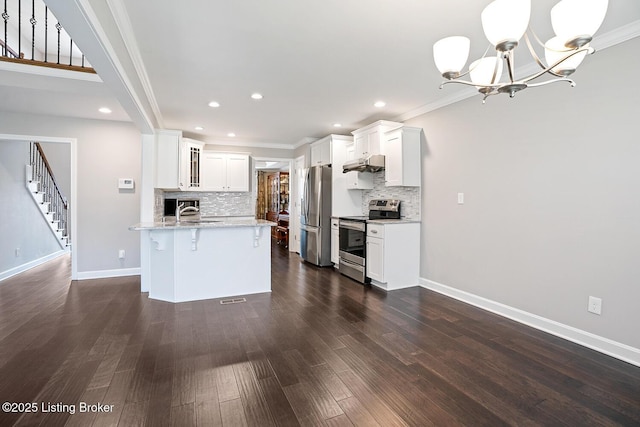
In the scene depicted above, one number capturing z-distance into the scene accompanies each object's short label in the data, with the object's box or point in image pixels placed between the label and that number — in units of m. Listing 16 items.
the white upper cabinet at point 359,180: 4.99
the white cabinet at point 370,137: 4.45
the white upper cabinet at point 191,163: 5.27
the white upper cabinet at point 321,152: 5.41
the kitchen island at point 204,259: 3.48
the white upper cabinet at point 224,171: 5.97
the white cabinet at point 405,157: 4.10
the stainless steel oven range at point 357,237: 4.35
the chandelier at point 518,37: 1.33
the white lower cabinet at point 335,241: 5.06
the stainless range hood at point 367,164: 4.41
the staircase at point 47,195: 5.34
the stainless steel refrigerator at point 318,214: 5.29
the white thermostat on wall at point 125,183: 4.62
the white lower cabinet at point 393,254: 3.96
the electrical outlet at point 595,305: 2.41
